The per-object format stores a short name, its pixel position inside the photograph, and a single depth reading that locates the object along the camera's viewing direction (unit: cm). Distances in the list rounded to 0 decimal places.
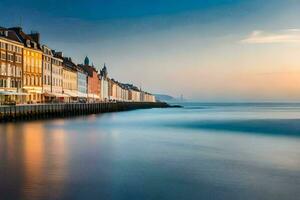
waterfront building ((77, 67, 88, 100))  10852
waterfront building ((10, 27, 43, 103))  6819
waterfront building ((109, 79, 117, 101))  15710
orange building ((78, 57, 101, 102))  12162
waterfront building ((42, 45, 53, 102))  7544
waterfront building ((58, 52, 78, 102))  9094
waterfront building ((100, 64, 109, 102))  14280
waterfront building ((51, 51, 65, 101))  8200
